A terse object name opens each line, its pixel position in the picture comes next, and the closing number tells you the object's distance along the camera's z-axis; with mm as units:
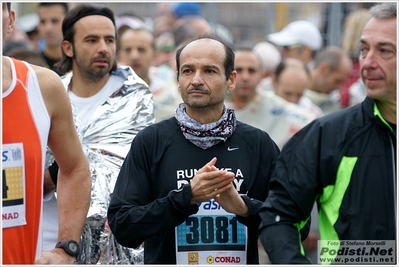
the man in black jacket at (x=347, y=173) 7352
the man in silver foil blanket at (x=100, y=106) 11055
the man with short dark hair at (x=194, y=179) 8820
